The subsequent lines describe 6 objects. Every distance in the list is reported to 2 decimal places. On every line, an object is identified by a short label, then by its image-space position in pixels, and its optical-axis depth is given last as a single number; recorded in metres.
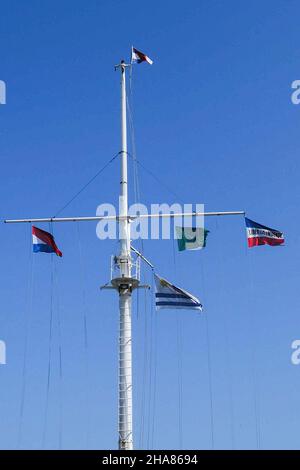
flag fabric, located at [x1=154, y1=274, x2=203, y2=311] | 54.25
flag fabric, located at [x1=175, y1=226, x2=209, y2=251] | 55.06
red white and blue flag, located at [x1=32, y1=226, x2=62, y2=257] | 55.34
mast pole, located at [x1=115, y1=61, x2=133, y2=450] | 48.97
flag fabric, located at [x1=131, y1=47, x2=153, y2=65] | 56.72
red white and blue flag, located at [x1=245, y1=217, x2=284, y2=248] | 56.03
